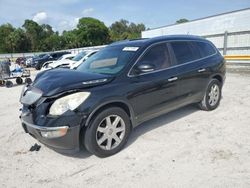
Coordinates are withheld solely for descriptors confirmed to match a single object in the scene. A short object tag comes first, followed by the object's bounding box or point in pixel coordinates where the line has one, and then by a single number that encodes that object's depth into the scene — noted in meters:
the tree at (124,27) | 108.25
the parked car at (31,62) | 26.59
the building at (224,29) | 15.96
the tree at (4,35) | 70.94
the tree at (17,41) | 69.56
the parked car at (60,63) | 15.28
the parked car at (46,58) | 24.54
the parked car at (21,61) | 32.45
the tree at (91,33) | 83.19
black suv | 3.38
